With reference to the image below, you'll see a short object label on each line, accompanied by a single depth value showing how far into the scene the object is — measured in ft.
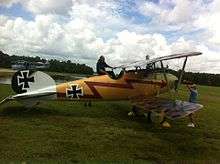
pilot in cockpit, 26.14
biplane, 21.51
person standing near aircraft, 24.76
